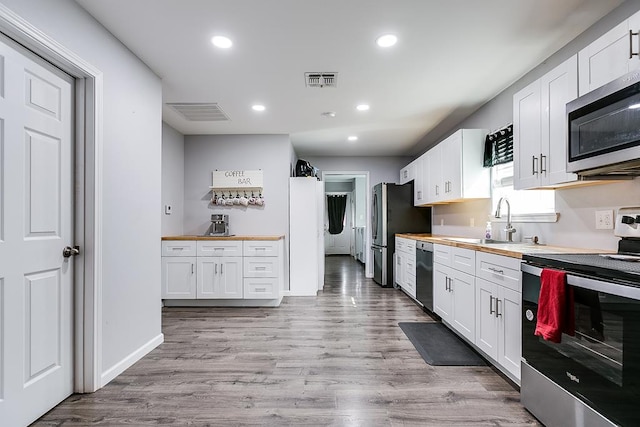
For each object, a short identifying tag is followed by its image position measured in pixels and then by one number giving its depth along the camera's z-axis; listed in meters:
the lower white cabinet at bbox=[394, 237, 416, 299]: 4.09
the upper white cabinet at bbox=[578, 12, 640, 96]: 1.50
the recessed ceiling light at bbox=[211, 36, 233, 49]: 2.20
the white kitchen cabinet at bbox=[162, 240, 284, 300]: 3.89
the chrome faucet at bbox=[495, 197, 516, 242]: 2.83
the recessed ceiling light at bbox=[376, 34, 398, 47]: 2.18
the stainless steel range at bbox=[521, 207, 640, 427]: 1.20
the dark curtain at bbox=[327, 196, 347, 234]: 9.99
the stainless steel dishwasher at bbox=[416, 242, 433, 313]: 3.48
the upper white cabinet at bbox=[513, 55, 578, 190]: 1.93
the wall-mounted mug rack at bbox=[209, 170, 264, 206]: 4.54
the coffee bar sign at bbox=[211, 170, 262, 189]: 4.54
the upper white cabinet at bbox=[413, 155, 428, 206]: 4.60
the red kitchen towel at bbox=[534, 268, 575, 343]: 1.47
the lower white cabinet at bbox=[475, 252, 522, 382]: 1.93
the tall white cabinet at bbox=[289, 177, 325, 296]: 4.55
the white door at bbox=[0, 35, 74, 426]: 1.54
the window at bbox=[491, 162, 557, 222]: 2.54
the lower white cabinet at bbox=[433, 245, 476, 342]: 2.53
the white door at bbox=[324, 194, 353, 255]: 10.04
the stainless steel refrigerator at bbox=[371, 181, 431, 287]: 5.11
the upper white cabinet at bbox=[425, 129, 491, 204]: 3.38
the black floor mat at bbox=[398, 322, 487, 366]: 2.41
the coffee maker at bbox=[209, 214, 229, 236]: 4.35
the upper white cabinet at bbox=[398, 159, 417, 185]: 5.11
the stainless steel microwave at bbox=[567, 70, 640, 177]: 1.40
